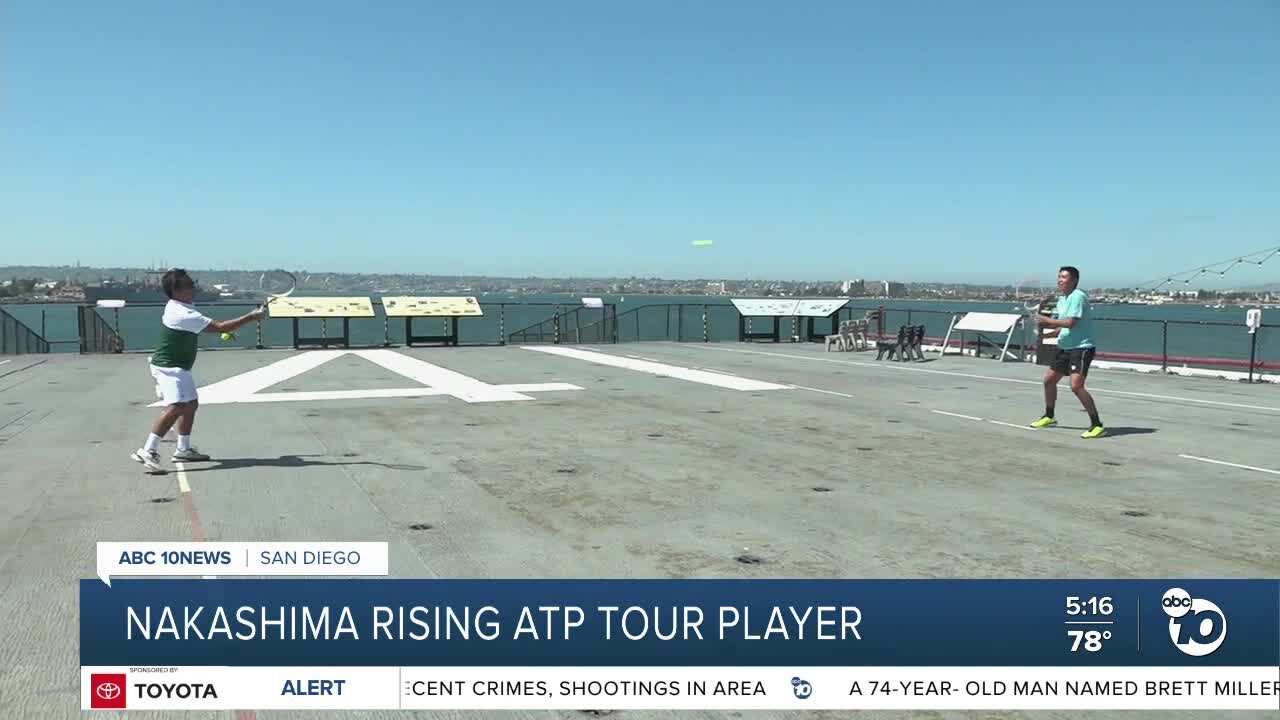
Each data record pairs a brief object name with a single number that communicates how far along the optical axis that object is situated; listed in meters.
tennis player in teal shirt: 10.18
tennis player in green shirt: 7.95
